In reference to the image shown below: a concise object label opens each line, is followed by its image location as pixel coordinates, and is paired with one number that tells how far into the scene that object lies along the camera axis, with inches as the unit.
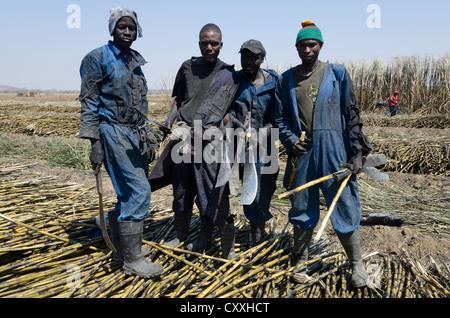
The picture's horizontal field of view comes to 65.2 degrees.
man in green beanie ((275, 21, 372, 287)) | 91.2
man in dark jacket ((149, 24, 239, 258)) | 99.7
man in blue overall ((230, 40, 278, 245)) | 101.5
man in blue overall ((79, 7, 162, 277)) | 88.1
